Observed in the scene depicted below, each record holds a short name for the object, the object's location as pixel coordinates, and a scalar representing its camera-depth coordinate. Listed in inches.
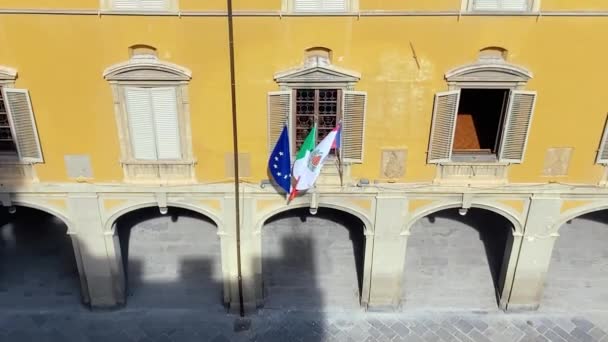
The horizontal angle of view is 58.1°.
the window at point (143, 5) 543.8
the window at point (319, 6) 548.1
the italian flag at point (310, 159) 567.7
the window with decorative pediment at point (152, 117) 568.4
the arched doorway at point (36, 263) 749.3
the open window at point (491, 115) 570.9
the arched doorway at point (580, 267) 741.9
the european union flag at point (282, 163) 578.9
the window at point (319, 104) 572.1
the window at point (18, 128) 577.3
